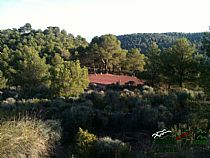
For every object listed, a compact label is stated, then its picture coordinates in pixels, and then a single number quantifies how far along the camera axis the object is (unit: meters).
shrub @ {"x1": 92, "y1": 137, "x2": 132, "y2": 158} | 6.23
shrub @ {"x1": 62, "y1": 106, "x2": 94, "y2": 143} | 10.37
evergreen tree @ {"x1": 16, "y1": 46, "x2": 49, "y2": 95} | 31.77
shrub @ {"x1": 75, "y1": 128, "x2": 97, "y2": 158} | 6.42
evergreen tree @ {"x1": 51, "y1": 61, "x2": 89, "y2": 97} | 24.50
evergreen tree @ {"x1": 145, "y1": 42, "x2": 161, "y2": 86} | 27.73
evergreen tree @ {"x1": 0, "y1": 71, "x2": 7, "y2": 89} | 32.28
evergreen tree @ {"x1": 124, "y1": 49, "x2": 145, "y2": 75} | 43.28
